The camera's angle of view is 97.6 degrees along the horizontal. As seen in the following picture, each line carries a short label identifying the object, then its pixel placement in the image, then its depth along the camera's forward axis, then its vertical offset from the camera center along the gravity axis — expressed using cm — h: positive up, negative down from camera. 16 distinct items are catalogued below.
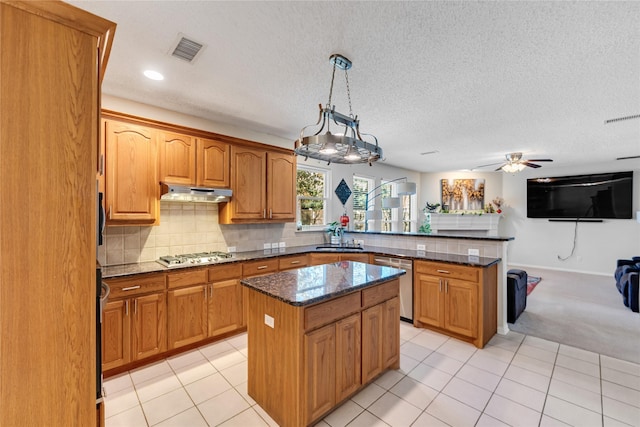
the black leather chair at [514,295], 357 -106
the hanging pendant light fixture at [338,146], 182 +46
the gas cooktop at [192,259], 291 -50
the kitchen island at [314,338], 178 -89
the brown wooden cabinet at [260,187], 354 +36
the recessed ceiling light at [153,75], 235 +119
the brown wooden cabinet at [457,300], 295 -97
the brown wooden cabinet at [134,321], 244 -98
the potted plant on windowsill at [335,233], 480 -34
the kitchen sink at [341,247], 413 -52
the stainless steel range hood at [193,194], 283 +21
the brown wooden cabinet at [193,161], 300 +60
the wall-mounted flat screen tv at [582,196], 614 +40
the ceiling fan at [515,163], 518 +93
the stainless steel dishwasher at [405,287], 354 -94
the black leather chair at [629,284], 402 -108
